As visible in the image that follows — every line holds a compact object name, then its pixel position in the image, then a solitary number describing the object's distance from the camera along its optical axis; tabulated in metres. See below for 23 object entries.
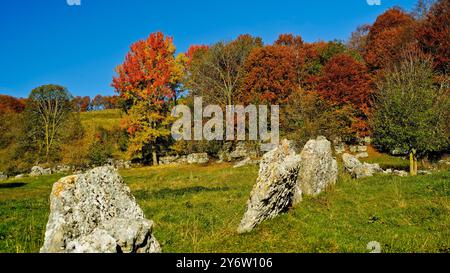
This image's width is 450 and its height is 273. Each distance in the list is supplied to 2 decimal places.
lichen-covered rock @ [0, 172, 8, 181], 41.60
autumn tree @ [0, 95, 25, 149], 56.28
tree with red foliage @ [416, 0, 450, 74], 44.39
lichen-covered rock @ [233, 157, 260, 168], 38.62
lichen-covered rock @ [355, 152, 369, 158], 45.04
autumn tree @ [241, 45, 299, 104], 51.88
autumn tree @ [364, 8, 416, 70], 50.41
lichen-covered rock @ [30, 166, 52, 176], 45.91
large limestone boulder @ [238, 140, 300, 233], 10.02
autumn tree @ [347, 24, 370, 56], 77.53
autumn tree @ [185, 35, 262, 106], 56.38
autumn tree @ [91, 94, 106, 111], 140.38
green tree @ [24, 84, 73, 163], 55.66
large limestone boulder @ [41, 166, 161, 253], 5.60
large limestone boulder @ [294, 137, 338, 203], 15.38
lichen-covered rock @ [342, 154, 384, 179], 21.58
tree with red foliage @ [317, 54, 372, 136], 48.84
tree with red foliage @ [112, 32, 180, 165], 50.47
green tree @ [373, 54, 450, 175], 24.14
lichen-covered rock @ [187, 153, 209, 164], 51.32
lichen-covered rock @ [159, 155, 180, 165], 53.53
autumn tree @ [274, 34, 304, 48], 62.96
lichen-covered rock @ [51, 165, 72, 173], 47.78
